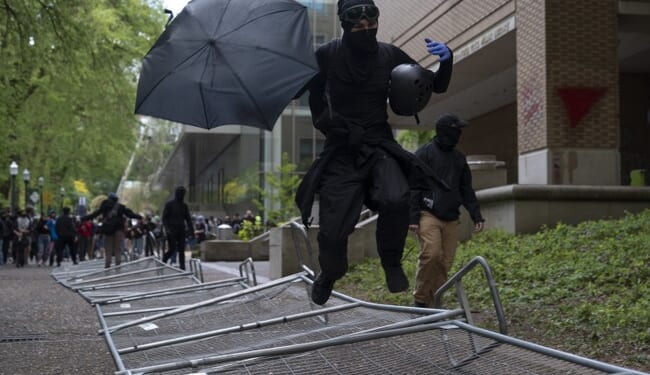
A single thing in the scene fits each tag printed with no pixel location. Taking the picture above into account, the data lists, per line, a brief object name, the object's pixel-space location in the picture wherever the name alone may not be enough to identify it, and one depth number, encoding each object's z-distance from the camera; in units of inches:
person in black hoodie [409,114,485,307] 313.0
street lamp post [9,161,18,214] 1321.4
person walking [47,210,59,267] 1104.2
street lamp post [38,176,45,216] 1679.1
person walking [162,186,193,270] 641.0
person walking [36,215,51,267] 1117.1
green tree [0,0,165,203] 585.6
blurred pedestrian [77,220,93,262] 1165.7
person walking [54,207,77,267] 992.9
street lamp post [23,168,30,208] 1412.4
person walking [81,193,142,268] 662.5
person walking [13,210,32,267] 1063.6
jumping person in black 214.2
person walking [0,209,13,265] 1036.5
